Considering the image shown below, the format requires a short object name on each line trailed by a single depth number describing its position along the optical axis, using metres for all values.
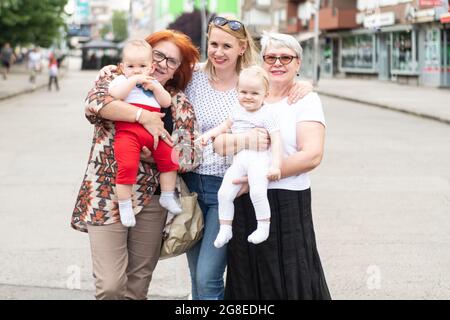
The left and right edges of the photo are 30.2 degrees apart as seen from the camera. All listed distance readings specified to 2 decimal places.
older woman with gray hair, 3.73
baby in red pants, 3.79
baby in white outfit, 3.64
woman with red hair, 3.89
